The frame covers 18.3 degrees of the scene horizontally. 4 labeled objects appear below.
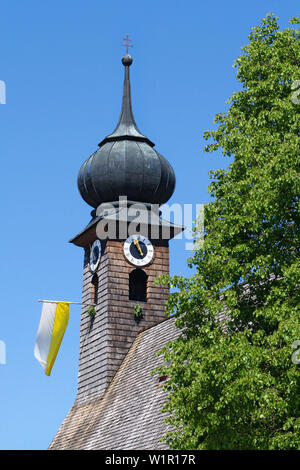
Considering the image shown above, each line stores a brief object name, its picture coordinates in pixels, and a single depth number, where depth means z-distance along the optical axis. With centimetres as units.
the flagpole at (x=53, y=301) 3645
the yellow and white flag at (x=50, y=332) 3566
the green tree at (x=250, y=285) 1648
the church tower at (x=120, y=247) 3625
